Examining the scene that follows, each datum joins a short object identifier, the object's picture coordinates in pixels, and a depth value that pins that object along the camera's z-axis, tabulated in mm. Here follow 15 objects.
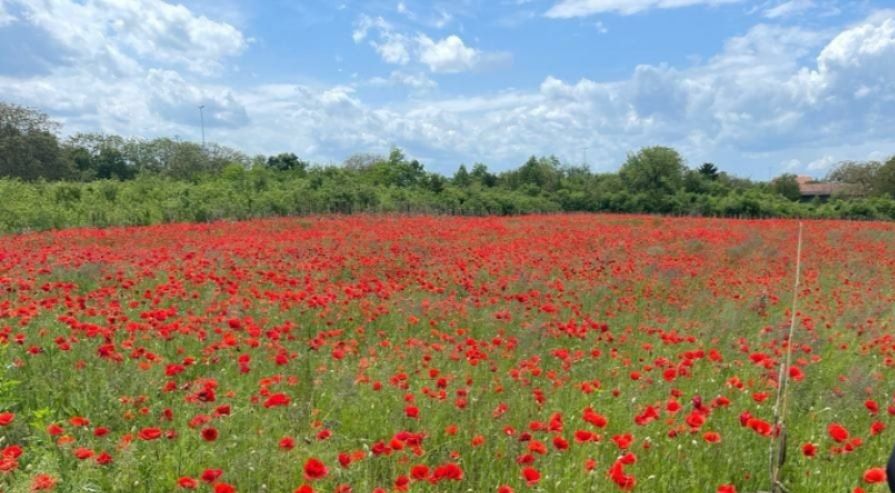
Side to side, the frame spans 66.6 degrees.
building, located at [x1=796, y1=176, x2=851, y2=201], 83438
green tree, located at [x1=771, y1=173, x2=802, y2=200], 74744
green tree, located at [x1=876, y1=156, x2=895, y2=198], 55562
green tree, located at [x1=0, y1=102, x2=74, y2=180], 42938
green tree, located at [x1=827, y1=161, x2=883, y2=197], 62156
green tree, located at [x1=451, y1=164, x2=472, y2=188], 41969
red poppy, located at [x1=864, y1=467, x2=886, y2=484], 2223
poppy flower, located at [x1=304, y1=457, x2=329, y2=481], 2199
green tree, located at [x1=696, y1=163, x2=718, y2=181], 60262
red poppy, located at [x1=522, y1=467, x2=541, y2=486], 2344
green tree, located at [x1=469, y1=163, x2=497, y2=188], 44475
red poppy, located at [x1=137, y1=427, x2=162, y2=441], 2568
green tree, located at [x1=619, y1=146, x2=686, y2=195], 45719
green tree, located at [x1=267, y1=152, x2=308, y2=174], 43397
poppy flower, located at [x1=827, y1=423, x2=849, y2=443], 2634
